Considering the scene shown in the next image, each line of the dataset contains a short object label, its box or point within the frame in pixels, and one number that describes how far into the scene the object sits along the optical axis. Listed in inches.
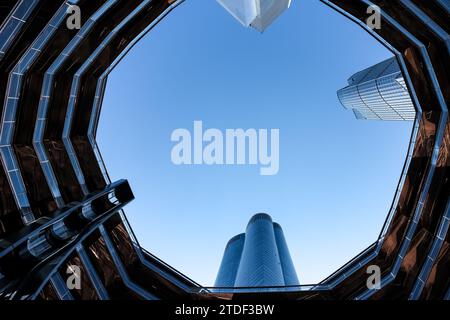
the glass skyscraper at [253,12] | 2026.3
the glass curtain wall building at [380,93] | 2785.2
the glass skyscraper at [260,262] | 5359.3
